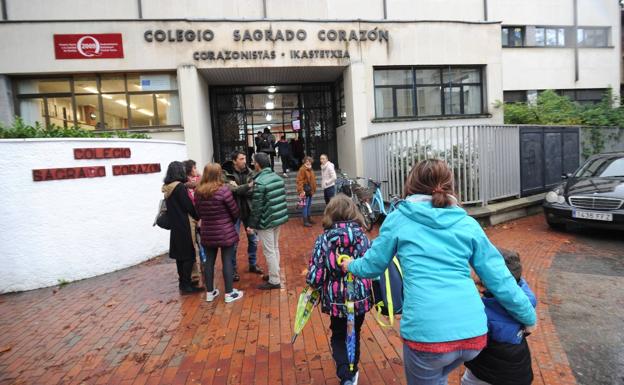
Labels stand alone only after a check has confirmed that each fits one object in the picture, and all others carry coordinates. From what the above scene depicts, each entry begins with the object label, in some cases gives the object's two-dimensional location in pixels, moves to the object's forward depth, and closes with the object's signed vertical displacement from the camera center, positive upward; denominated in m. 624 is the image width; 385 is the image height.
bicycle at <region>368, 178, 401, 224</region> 8.82 -1.19
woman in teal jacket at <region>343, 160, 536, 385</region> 1.86 -0.64
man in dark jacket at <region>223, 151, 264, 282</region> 5.81 -0.25
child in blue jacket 1.99 -1.04
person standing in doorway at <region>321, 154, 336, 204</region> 9.78 -0.50
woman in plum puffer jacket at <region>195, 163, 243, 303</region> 4.72 -0.65
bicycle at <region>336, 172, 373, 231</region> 8.63 -0.92
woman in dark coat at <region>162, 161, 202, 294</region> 5.16 -0.62
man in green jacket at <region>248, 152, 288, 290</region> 4.98 -0.64
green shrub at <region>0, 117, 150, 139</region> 5.77 +0.61
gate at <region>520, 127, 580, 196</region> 9.74 -0.34
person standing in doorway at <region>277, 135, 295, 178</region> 13.59 +0.15
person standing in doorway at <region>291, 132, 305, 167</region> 14.84 +0.28
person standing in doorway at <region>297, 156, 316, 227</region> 9.34 -0.67
